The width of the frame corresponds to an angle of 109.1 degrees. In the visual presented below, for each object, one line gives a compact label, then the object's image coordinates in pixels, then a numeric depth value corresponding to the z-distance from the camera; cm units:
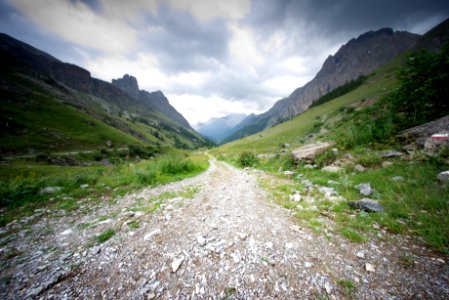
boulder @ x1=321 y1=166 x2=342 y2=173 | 913
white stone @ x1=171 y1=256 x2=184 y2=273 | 345
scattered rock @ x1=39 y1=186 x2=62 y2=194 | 862
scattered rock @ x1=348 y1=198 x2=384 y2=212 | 519
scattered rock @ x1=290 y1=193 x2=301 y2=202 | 672
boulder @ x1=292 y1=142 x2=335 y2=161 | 1207
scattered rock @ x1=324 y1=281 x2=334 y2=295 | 289
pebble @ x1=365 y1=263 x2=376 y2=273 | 324
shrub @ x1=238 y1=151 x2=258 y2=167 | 2003
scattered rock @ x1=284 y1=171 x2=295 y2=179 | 1078
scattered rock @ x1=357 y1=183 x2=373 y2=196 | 621
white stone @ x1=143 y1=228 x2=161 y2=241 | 456
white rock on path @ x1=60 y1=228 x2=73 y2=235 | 510
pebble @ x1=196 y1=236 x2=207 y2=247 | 427
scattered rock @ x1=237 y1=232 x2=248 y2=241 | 443
